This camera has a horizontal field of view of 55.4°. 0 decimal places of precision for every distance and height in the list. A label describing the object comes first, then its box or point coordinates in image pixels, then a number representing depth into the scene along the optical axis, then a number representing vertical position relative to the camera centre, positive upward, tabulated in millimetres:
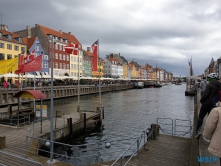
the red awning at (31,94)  14055 -915
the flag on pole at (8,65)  17328 +1349
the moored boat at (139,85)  110988 -2291
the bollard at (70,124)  17059 -3512
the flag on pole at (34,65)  15477 +1184
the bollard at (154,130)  12522 -2946
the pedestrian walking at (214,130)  3900 -944
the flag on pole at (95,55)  23141 +2875
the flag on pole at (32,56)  22584 +2728
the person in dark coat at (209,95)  7738 -548
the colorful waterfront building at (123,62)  142500 +12587
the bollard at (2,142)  11117 -3242
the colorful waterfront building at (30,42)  66500 +12517
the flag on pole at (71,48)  15228 +2387
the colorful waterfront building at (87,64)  93788 +7420
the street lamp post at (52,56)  9471 +1126
